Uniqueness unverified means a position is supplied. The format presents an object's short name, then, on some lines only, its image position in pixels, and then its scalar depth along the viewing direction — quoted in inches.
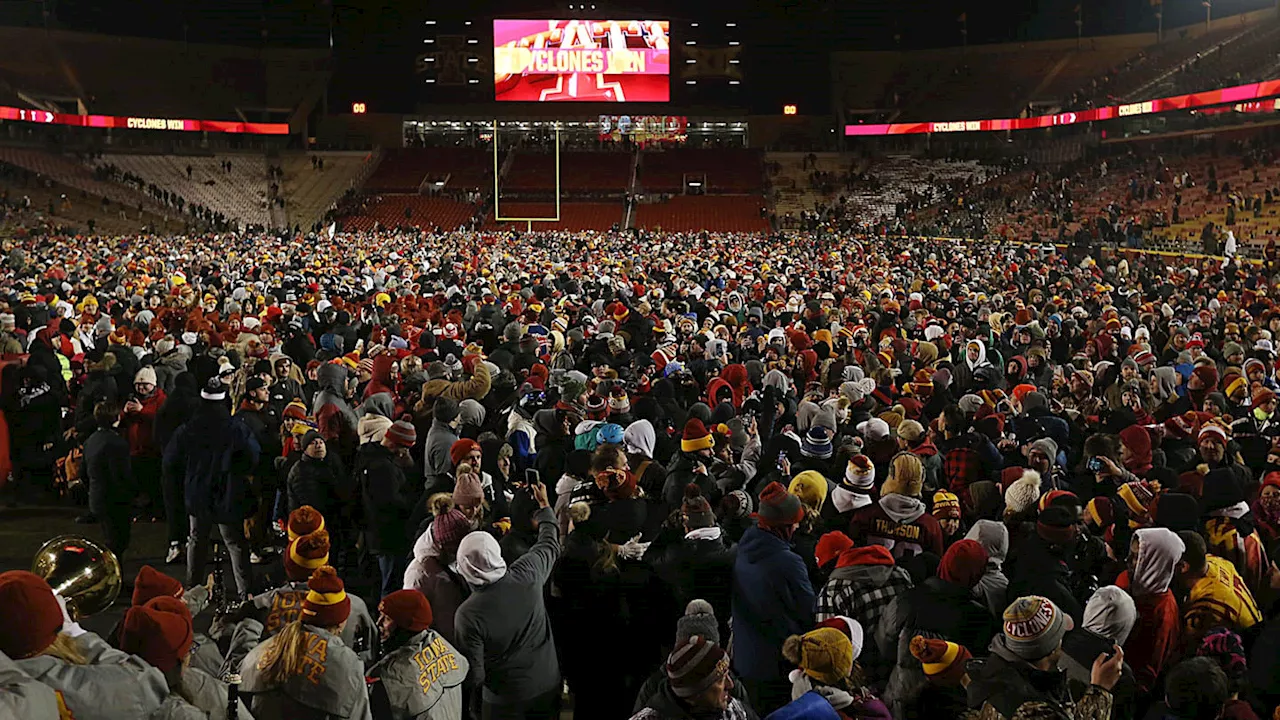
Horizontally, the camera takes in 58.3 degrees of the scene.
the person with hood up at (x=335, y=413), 293.7
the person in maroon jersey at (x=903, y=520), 206.1
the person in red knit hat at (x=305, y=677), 148.2
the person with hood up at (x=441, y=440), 280.2
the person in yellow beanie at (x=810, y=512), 208.2
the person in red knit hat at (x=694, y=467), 242.1
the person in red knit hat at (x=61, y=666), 126.3
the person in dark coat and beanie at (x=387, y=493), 270.7
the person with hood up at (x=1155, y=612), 181.9
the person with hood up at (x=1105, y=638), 158.2
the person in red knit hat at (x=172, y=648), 138.3
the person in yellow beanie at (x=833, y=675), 141.7
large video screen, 2310.5
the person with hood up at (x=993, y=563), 180.5
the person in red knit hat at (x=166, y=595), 157.8
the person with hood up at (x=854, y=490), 216.4
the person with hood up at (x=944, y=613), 169.8
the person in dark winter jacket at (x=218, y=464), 291.6
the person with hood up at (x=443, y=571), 194.2
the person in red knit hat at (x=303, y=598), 174.4
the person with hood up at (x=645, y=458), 255.0
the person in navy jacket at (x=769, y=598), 187.8
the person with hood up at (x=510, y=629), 180.5
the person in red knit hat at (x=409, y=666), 159.9
